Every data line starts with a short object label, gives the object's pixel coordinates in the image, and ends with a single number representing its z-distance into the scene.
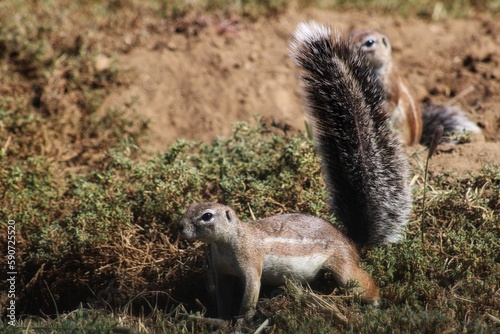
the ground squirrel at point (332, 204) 8.59
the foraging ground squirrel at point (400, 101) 13.73
